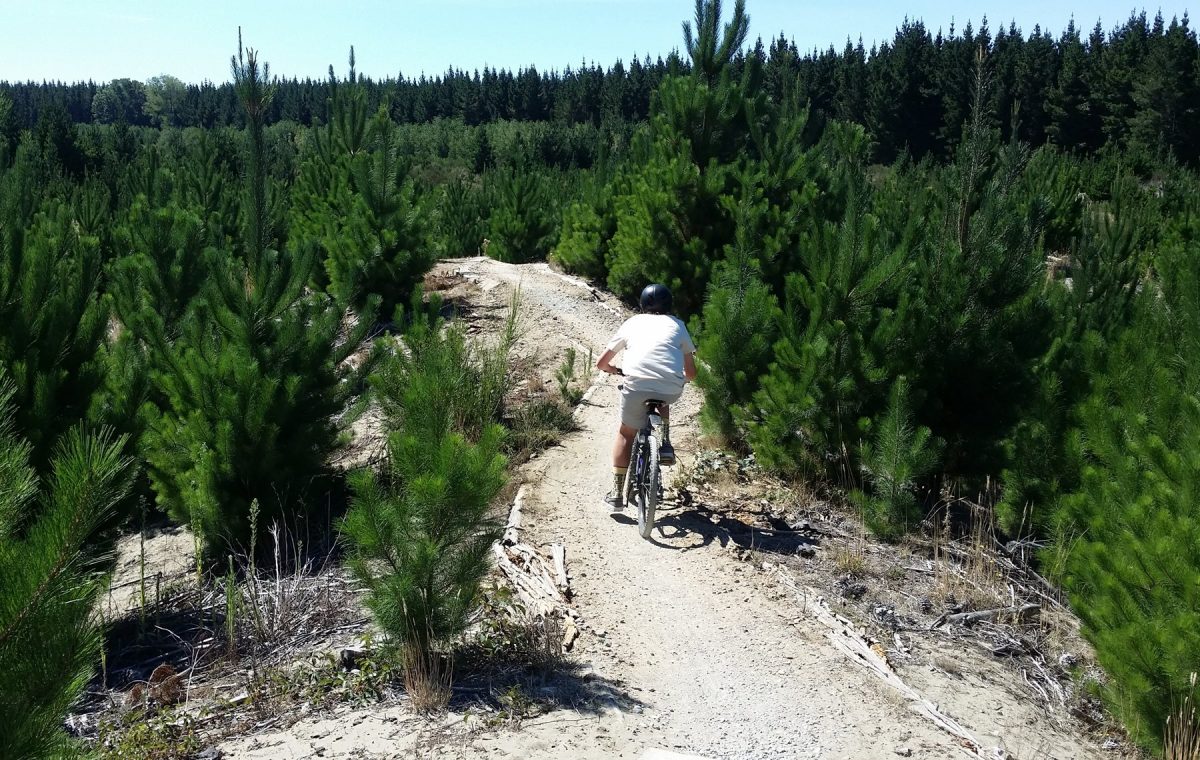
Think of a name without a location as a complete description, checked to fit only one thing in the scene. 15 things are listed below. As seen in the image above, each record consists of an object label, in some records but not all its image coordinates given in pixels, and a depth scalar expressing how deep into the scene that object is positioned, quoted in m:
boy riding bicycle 6.10
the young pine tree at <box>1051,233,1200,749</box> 3.92
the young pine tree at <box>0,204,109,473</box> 5.26
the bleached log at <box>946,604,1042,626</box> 5.42
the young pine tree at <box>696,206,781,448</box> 7.57
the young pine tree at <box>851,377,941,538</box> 6.30
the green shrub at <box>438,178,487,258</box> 20.98
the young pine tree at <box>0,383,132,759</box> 1.87
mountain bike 5.97
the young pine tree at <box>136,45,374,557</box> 5.86
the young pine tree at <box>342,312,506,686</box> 4.05
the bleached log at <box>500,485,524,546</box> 6.00
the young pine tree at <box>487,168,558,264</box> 18.78
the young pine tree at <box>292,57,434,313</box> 11.62
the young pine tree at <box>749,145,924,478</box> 6.80
